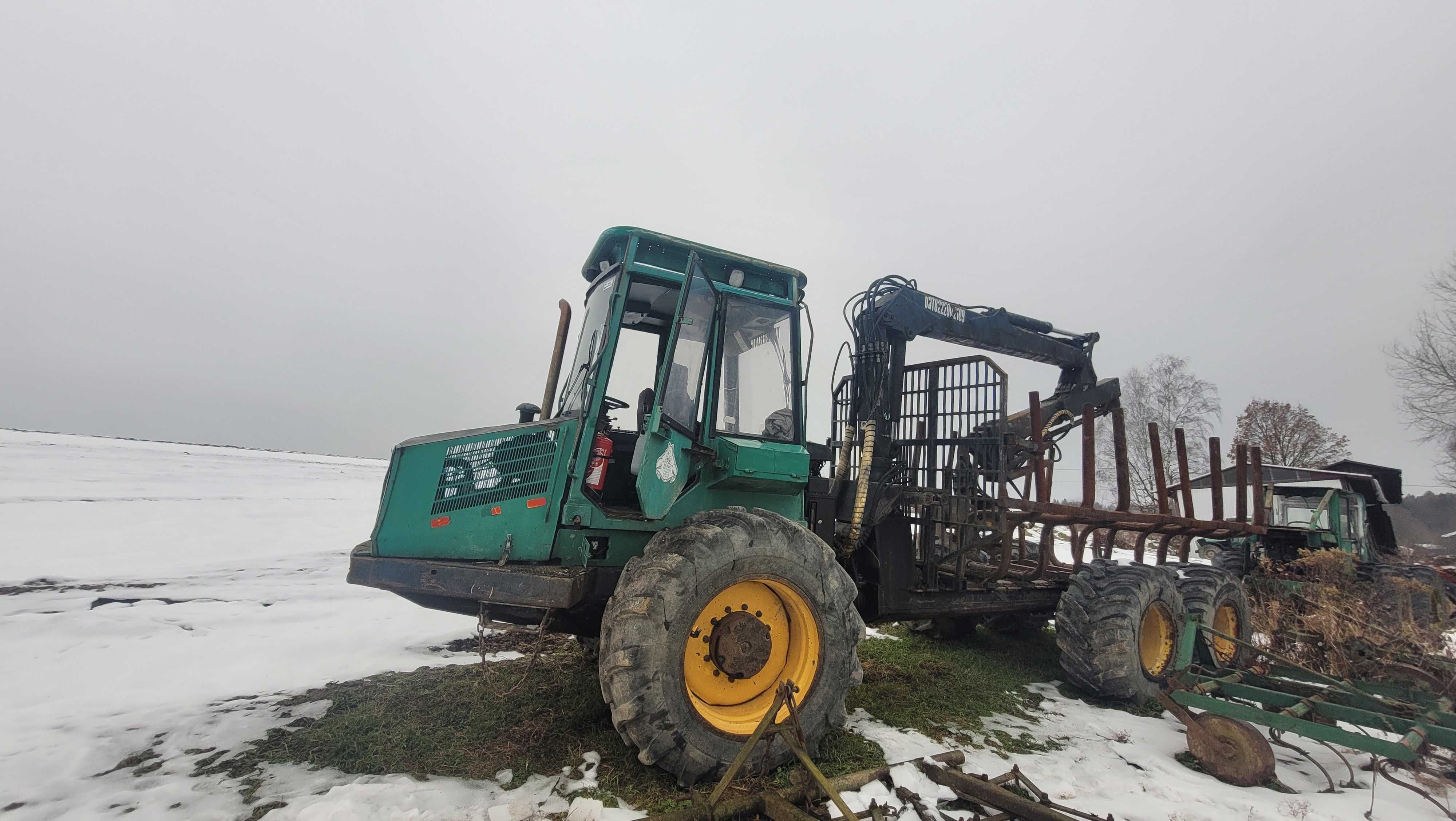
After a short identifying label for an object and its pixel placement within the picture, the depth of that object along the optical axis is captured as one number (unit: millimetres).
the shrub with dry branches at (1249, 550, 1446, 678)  5020
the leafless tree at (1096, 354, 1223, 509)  28172
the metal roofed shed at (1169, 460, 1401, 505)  10469
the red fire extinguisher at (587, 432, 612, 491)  3705
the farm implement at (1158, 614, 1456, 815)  3551
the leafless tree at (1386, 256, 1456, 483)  20188
